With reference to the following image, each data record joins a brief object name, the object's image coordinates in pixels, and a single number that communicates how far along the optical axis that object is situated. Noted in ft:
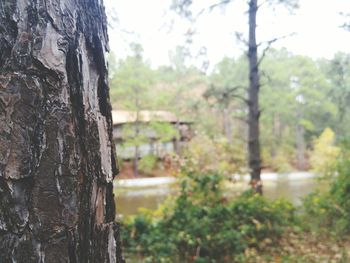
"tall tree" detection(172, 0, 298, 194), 23.57
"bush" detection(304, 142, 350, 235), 17.85
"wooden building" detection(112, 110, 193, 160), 64.03
